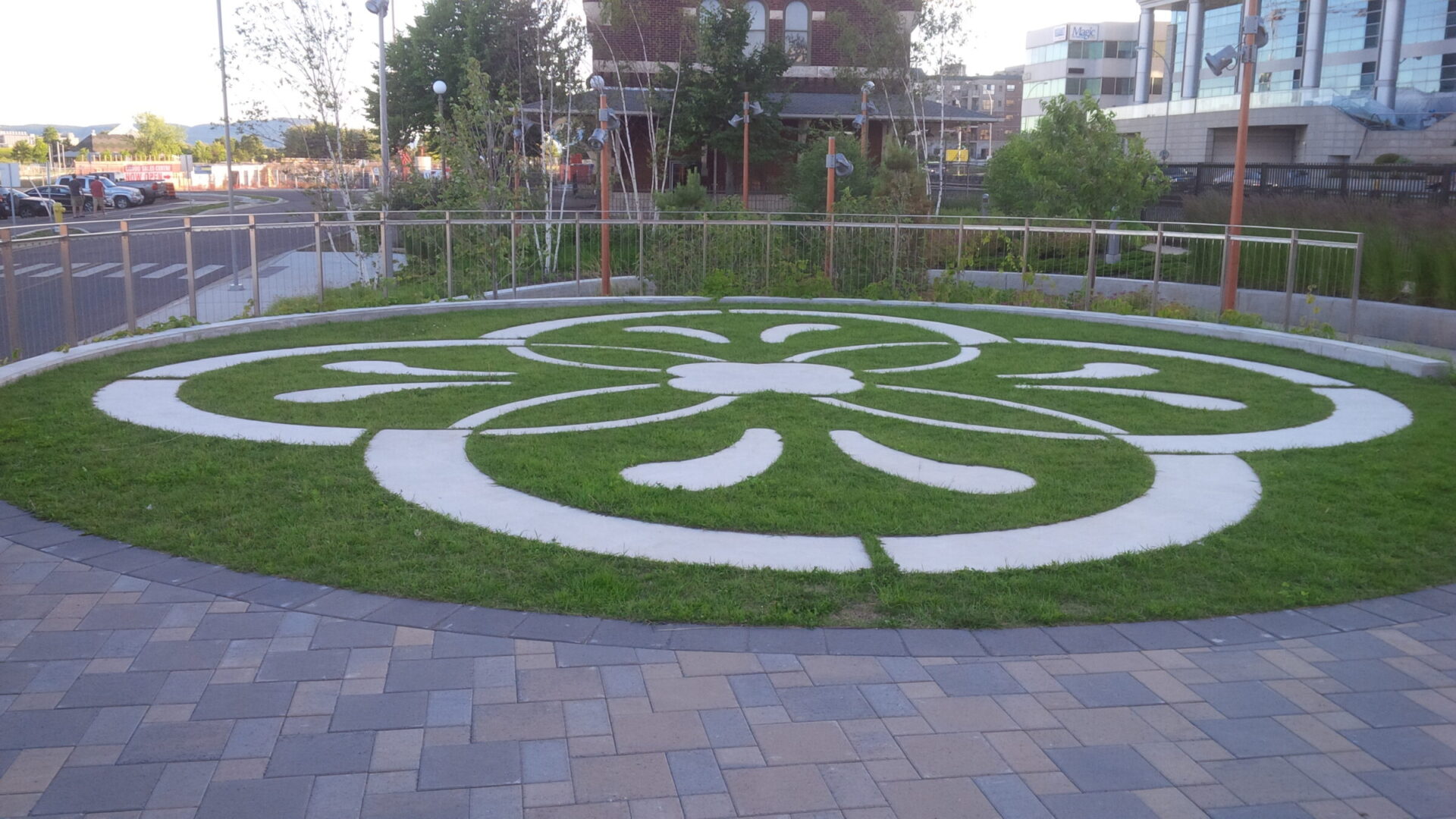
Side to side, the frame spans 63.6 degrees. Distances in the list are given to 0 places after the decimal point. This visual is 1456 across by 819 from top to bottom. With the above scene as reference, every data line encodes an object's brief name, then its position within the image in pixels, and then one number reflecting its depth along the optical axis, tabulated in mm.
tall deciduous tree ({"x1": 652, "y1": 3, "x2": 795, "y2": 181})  39219
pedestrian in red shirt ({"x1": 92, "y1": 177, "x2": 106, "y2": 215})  55969
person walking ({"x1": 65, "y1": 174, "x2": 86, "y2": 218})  55312
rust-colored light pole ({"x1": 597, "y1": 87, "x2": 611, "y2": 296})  19375
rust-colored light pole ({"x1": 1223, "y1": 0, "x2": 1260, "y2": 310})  16828
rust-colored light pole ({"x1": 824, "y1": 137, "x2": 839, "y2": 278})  19514
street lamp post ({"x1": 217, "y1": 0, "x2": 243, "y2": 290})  25084
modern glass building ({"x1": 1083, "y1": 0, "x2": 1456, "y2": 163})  53000
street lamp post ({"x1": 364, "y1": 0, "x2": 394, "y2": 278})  18203
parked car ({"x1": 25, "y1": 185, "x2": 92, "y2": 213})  54812
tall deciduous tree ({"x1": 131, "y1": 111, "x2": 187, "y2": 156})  143375
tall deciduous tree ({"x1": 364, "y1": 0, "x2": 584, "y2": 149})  29750
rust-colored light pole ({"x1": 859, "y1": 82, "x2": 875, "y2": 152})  31867
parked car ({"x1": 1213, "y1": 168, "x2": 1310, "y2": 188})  29156
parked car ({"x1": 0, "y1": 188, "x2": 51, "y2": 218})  50688
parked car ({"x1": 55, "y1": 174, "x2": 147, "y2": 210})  61688
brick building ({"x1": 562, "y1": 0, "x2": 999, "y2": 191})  40875
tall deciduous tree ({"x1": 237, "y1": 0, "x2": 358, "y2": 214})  23828
